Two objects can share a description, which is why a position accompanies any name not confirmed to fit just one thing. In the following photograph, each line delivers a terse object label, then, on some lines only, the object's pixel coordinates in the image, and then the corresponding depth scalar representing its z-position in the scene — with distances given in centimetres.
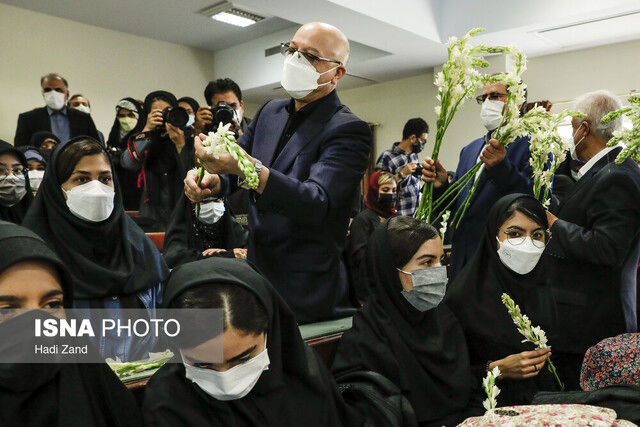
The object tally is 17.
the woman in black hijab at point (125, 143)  390
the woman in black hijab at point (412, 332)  167
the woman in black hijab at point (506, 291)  187
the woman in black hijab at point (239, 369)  118
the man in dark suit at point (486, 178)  234
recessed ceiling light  683
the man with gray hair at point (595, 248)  210
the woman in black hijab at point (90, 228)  176
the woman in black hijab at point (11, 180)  278
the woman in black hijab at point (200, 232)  282
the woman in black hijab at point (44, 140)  440
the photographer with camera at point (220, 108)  259
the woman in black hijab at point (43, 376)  104
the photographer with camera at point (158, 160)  325
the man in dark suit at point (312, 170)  179
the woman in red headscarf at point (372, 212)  375
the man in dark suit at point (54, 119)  511
